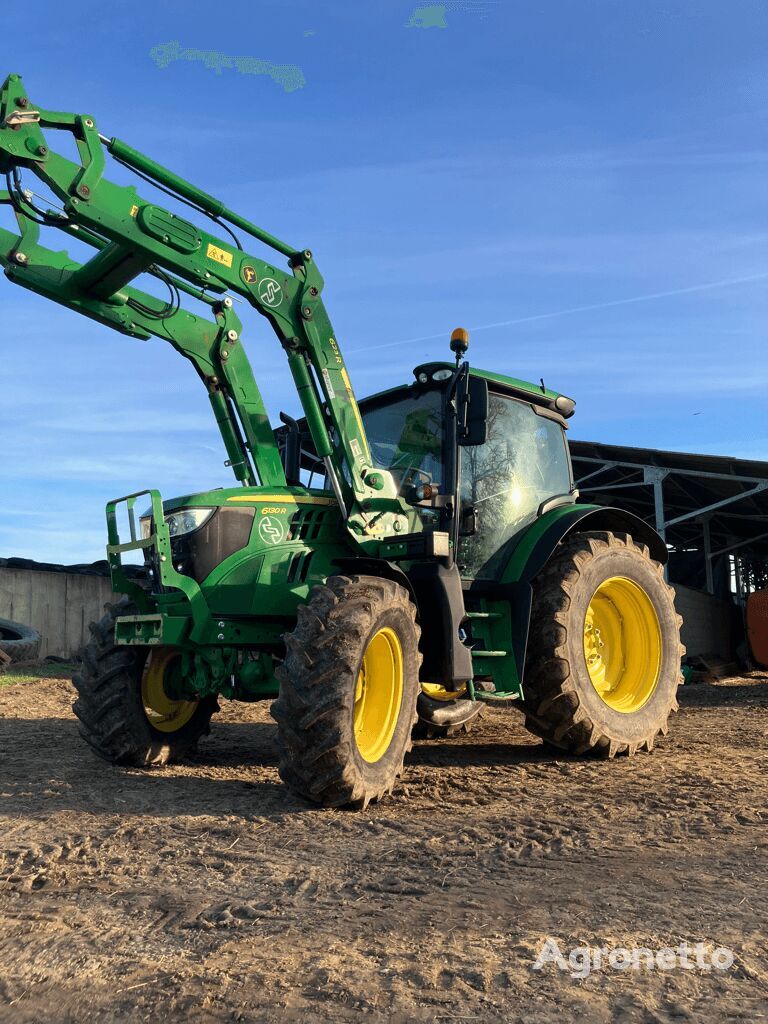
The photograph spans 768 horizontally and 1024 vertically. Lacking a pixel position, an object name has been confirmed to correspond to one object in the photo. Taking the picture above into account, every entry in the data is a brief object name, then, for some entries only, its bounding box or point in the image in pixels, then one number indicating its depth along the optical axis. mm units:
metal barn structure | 19297
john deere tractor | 5578
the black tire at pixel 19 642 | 16125
